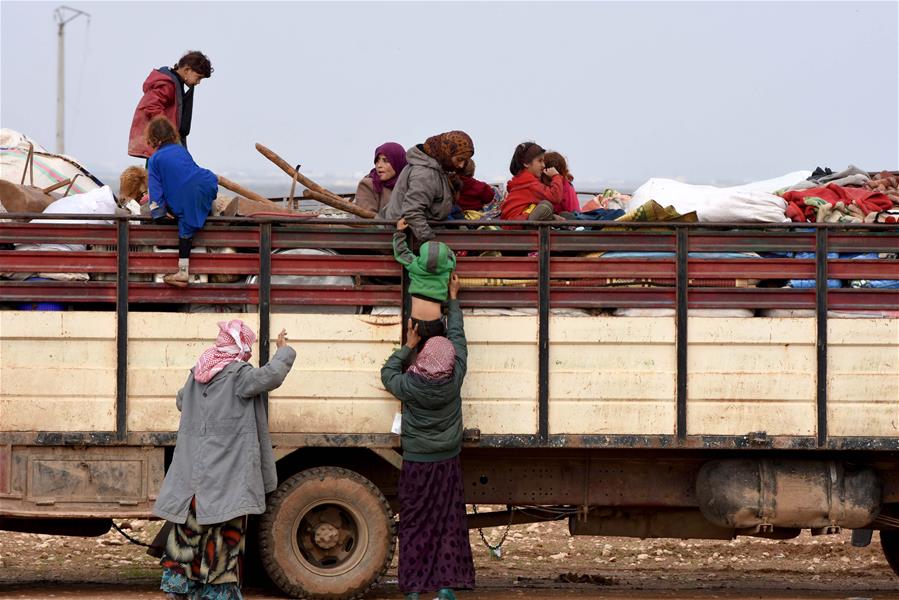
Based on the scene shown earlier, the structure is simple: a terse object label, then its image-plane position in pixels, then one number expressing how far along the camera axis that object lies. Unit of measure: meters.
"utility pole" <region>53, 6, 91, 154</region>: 86.31
